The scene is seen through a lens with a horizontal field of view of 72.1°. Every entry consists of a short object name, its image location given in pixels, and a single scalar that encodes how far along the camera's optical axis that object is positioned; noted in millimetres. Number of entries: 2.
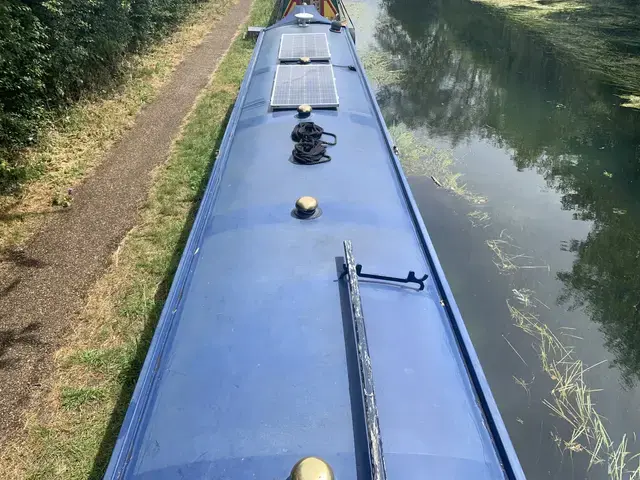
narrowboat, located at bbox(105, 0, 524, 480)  2193
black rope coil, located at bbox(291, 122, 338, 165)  4398
